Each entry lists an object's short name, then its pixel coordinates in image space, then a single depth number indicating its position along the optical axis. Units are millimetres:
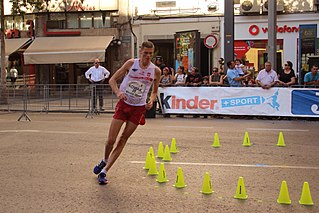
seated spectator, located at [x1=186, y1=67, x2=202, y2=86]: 16812
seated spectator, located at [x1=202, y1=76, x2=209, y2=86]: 16609
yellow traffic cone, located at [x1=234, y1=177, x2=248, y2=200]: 6168
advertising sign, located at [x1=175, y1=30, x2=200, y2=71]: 22719
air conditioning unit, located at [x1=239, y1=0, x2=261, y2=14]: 27078
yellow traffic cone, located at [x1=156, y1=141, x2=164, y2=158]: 8977
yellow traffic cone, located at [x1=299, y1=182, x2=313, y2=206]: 5938
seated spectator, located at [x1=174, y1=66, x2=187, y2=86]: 17605
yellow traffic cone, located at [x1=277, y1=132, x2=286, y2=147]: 10328
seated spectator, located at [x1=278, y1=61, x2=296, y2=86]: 16188
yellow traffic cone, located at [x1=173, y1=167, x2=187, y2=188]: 6723
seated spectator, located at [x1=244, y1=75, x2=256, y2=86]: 17603
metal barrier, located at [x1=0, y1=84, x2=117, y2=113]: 18016
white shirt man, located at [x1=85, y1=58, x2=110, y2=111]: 18281
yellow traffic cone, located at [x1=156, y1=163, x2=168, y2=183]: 7043
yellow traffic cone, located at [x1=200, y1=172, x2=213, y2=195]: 6418
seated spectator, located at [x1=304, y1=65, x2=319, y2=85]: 16359
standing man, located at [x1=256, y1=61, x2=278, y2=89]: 15781
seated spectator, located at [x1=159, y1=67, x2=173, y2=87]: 17127
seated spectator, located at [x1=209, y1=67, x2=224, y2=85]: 16906
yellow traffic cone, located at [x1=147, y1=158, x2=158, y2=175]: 7506
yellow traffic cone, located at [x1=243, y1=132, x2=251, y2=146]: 10287
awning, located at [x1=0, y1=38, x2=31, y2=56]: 29334
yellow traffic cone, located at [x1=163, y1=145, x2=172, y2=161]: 8664
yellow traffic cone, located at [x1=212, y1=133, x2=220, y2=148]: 10141
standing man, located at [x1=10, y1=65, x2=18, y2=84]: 30995
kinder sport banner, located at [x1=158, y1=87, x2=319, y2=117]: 15492
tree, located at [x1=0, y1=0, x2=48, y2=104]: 23273
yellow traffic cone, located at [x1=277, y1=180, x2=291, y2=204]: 5984
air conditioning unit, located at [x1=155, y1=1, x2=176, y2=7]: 28578
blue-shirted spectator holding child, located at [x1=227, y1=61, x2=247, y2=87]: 16641
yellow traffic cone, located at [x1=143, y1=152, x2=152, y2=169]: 7830
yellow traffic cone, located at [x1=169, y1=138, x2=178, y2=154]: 9447
